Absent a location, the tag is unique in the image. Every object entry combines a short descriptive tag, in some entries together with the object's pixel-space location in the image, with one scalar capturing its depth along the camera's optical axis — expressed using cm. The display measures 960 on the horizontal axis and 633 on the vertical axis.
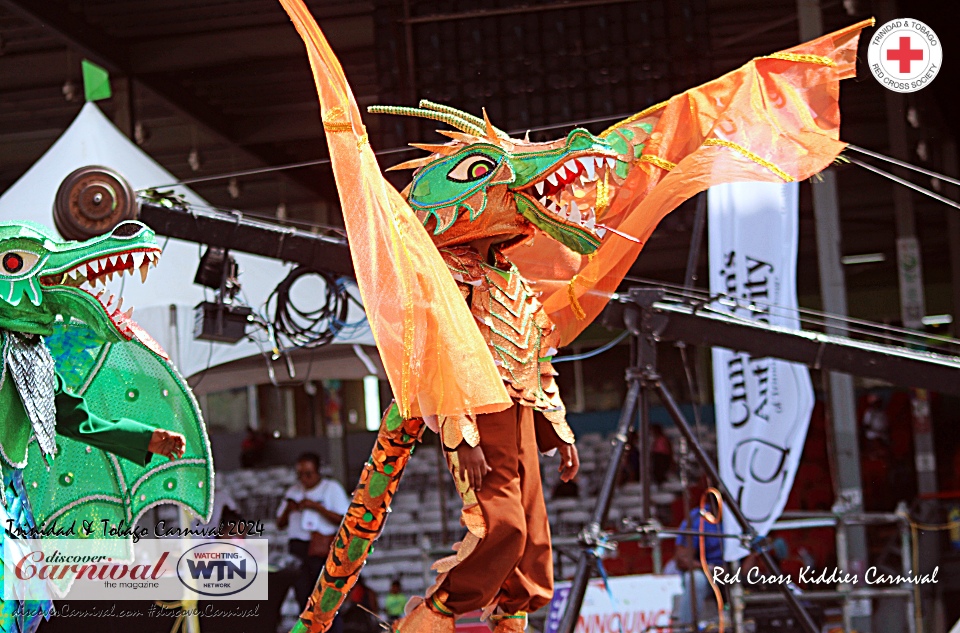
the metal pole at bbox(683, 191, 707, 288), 1055
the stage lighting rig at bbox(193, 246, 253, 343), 1085
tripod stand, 895
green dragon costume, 629
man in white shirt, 1333
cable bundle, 1157
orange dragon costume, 637
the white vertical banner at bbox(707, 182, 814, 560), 1247
